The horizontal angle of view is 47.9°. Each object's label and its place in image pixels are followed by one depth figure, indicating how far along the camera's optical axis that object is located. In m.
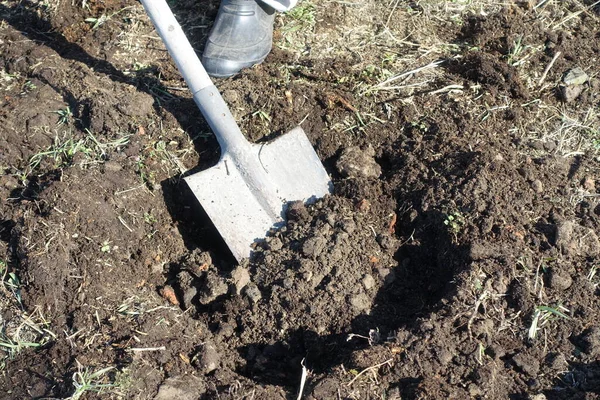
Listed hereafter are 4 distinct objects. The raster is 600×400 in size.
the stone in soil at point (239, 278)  2.57
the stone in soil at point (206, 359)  2.34
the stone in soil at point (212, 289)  2.57
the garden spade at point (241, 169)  2.80
